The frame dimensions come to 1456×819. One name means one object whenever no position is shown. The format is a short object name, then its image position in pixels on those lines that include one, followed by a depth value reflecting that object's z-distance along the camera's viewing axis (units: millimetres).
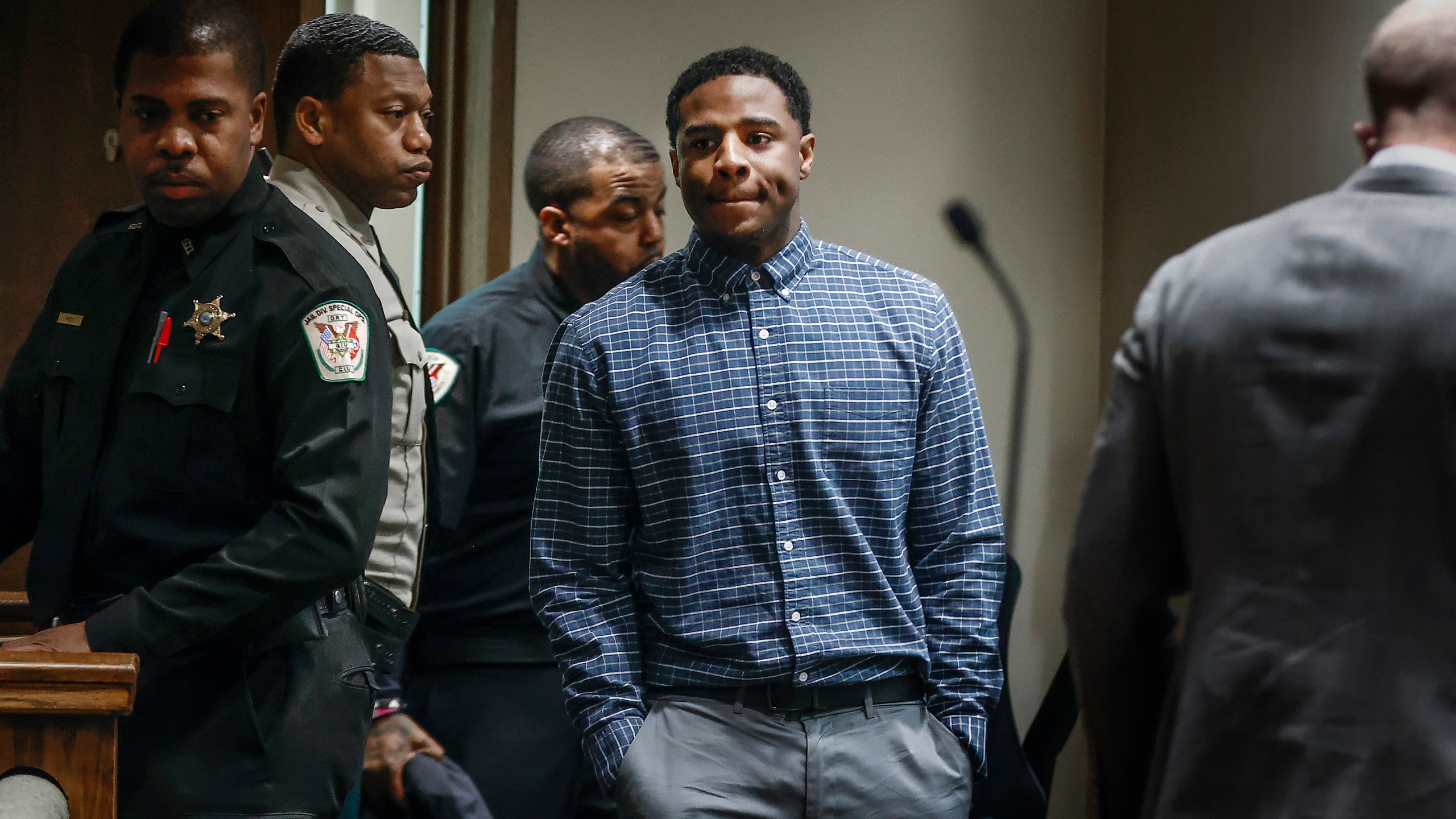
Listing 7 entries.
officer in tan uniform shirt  6105
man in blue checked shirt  5779
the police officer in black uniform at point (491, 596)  6377
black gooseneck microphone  7241
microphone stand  6578
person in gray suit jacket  5300
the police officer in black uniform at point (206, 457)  5712
